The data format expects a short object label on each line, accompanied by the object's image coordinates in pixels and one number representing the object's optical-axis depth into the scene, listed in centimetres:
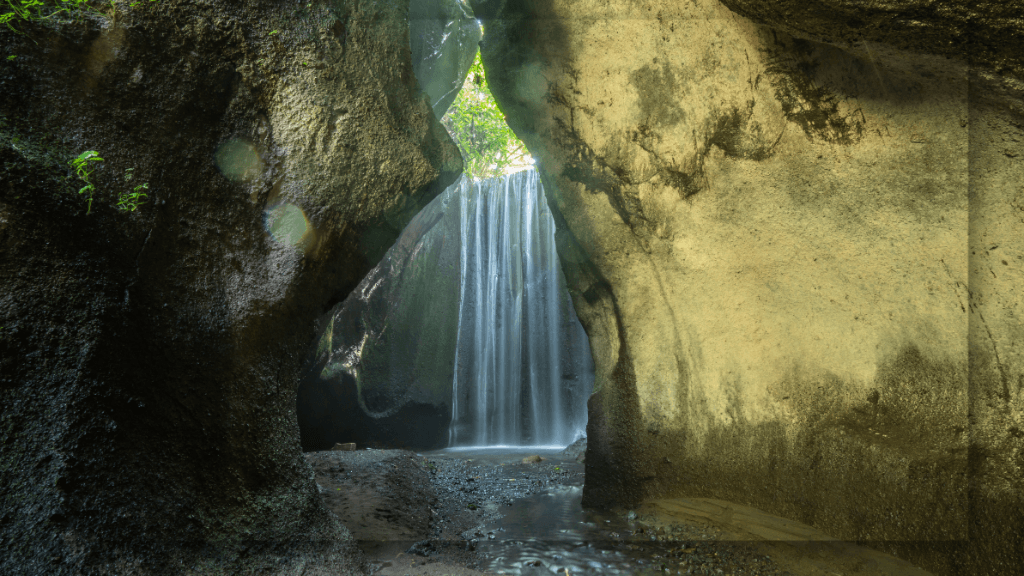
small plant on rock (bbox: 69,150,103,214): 259
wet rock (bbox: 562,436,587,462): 906
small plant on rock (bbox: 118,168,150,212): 282
